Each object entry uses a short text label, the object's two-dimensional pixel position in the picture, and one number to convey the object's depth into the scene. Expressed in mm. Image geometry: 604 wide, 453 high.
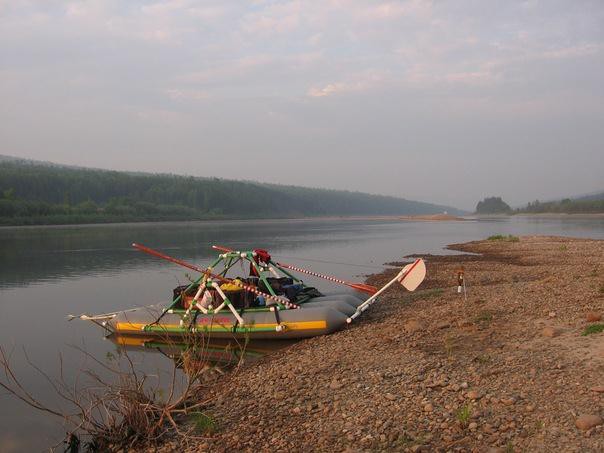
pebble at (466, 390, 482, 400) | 6434
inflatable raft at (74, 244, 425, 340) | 11367
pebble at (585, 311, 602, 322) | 9031
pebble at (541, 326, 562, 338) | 8634
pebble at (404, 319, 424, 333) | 10195
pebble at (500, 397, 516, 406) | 6168
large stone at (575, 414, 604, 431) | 5352
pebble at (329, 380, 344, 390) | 7562
